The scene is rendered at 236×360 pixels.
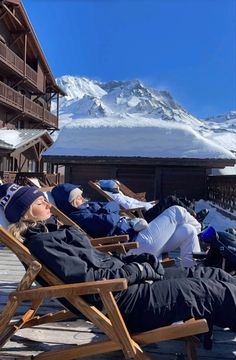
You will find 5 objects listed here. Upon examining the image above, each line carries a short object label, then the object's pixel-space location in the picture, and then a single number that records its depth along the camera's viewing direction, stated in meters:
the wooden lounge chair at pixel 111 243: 3.15
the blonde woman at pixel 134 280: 2.08
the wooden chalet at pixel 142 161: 12.54
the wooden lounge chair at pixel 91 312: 1.95
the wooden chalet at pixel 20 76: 21.27
